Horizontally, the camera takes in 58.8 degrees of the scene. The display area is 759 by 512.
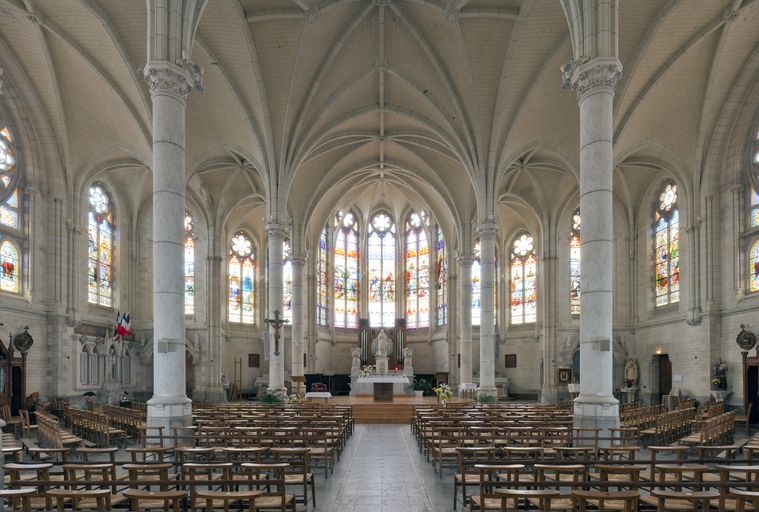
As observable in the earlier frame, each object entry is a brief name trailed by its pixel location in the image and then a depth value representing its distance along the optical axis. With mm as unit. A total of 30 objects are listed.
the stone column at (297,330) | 36344
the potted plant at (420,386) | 43850
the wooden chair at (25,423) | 20892
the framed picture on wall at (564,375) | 38875
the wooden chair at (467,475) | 10148
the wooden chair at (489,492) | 8477
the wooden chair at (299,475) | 10349
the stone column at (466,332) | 36906
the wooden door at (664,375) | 35469
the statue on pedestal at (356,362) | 43062
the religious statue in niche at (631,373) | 37531
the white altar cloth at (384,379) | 34156
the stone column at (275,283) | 30797
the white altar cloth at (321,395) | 33131
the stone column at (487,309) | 31438
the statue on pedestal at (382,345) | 39406
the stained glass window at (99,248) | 34594
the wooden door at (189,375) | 40750
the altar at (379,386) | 33488
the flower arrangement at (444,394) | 29761
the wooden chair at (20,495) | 7565
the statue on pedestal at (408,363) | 44312
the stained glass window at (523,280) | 45094
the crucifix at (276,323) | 27828
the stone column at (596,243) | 15570
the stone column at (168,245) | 15930
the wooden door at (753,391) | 25719
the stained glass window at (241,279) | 45000
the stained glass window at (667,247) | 34781
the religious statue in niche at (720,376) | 27578
